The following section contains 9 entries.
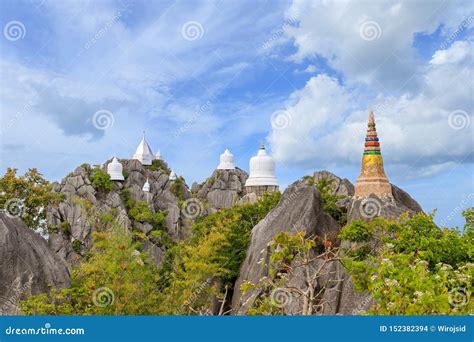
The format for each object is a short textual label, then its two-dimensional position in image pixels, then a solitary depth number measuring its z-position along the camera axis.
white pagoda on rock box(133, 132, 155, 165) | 50.91
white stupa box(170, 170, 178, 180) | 48.23
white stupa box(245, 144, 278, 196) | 37.31
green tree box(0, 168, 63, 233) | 26.08
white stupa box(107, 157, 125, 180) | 41.43
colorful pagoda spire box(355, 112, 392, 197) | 20.78
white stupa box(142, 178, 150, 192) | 42.28
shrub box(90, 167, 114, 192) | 39.03
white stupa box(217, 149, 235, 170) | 47.44
